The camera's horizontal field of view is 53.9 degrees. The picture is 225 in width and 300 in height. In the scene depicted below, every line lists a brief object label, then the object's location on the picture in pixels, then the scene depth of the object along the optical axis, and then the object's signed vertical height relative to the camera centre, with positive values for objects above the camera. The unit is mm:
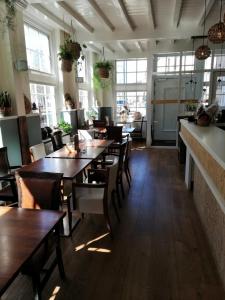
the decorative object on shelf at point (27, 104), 3974 +103
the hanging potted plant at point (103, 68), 6055 +1076
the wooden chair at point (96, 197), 2441 -1007
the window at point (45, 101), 4781 +196
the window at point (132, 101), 8500 +251
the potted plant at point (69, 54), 4059 +1019
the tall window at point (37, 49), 4453 +1271
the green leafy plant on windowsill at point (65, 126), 5227 -409
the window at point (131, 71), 8359 +1349
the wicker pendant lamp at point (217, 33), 2918 +947
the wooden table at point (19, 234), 1113 -768
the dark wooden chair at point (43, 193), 1889 -713
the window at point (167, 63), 7005 +1352
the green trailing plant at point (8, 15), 2930 +1322
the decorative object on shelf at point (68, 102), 5598 +170
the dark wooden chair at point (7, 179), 2670 -840
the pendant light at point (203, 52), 4341 +1036
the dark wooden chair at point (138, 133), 8398 -965
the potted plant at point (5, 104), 3464 +99
